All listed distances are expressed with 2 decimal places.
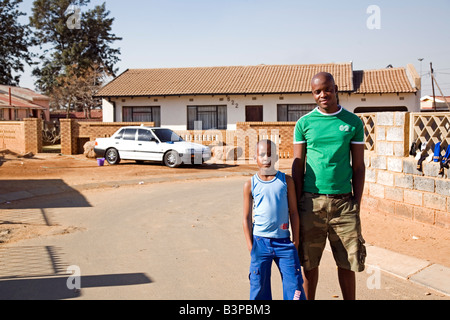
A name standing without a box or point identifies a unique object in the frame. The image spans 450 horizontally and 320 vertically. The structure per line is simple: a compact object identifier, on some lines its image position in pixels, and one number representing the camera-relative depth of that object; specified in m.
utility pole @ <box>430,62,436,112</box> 32.52
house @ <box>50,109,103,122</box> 52.98
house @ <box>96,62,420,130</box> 26.84
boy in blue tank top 3.74
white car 18.30
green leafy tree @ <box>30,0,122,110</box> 47.50
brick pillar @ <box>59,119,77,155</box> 25.42
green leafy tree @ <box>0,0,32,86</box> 49.69
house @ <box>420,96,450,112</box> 51.84
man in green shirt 3.91
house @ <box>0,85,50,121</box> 41.53
